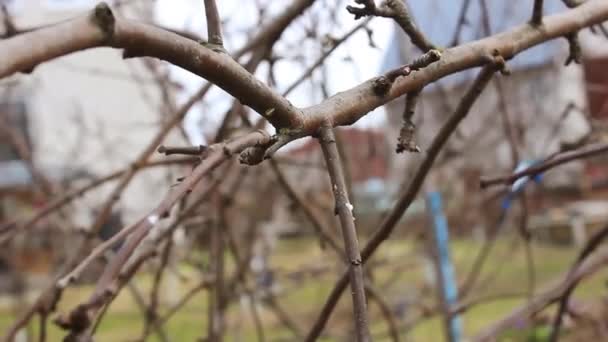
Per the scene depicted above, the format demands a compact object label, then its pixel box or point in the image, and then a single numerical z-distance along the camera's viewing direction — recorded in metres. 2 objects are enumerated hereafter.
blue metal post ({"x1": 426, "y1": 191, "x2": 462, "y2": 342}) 3.26
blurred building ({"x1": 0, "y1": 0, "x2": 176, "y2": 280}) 7.33
